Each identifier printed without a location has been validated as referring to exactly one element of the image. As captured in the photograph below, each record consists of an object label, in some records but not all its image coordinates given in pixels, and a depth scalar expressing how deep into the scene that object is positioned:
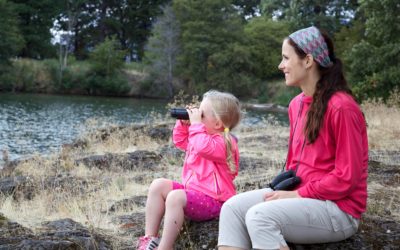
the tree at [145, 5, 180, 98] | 42.56
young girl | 2.99
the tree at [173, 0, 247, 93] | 41.31
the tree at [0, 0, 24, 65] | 39.12
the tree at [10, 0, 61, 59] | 46.16
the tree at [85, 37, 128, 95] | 42.41
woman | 2.43
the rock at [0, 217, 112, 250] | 2.76
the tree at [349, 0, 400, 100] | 18.33
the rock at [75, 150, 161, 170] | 7.55
